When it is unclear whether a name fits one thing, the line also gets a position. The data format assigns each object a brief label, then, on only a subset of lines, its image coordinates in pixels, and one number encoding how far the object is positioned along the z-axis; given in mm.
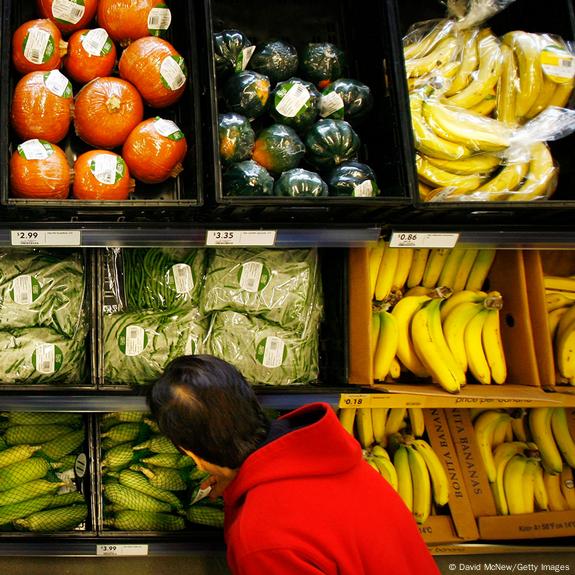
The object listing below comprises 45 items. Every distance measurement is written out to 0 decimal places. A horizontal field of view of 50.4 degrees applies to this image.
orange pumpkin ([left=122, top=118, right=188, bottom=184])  1688
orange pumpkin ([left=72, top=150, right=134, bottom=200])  1616
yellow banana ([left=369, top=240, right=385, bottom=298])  2049
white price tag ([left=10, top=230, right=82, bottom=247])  1571
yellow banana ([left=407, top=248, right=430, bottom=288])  2129
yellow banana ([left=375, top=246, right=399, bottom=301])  2078
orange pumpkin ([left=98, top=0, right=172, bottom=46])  1799
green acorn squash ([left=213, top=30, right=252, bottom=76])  1892
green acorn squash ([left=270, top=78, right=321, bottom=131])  1859
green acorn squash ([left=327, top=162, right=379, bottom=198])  1743
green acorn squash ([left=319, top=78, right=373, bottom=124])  1896
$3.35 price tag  1642
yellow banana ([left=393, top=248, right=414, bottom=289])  2109
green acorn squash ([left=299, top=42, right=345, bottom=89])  1999
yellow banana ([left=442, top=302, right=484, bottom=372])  1979
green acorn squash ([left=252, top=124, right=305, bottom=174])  1792
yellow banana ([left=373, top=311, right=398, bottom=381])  1972
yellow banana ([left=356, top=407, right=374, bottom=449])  2221
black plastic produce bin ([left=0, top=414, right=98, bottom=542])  1922
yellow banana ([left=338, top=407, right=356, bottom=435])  2215
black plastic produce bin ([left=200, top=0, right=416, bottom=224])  1596
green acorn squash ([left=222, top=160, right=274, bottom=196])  1692
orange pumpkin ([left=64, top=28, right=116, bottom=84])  1745
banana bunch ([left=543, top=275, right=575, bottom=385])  2039
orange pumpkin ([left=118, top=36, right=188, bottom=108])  1748
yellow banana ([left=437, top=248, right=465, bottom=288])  2139
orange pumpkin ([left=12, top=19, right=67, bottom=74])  1698
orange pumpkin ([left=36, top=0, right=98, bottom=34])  1778
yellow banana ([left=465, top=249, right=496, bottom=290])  2125
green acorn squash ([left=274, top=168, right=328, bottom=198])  1692
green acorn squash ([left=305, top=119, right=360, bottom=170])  1815
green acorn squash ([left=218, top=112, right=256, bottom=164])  1747
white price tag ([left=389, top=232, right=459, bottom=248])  1712
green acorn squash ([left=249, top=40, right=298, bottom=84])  1953
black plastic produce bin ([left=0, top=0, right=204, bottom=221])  1518
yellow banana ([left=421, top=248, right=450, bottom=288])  2131
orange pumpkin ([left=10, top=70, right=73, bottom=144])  1652
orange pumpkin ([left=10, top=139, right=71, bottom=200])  1583
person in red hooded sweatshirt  1184
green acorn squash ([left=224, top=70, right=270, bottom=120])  1837
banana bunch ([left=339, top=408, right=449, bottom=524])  2111
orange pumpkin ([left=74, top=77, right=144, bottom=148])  1692
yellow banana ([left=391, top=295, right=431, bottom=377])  2018
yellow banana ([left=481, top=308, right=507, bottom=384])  1993
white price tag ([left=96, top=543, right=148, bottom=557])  1937
